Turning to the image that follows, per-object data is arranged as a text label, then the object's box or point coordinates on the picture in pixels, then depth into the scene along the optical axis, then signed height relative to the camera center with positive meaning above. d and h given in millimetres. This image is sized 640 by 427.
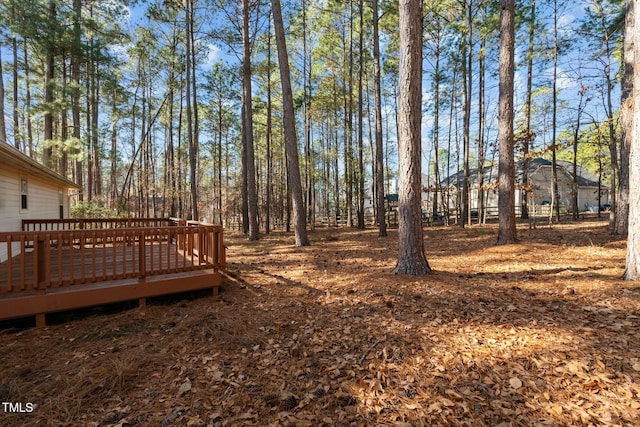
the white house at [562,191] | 25859 +1862
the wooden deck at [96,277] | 3617 -979
